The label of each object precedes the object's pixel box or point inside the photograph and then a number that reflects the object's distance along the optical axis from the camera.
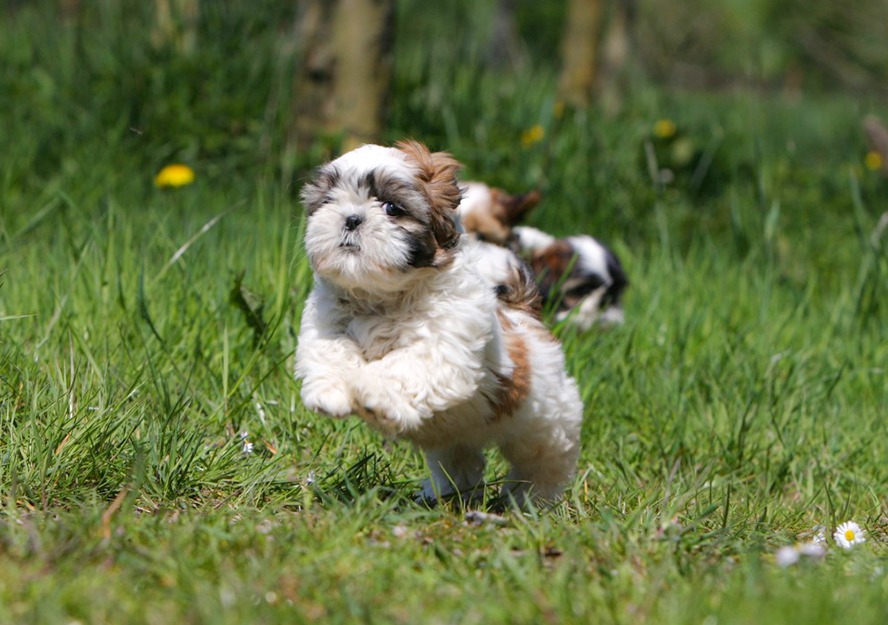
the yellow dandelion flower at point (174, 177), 11.22
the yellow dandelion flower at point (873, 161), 14.98
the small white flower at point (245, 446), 7.09
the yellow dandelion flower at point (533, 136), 14.20
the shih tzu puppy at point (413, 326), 6.00
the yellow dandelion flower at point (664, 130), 14.87
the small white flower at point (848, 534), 6.49
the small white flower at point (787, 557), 5.28
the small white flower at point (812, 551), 5.43
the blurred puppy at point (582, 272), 10.80
